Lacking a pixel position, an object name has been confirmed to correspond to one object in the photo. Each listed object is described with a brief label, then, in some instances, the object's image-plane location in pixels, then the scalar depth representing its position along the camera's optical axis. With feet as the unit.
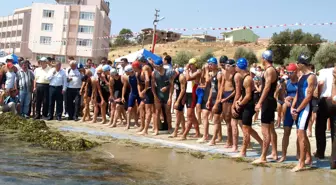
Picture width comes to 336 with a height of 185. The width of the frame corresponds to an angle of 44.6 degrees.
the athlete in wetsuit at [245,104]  24.27
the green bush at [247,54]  200.34
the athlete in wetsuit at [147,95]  33.73
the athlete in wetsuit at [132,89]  36.24
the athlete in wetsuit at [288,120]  23.49
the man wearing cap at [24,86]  41.39
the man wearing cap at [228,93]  27.55
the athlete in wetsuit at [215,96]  28.81
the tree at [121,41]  394.03
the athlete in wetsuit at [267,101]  22.71
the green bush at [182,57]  225.07
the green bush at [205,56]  219.92
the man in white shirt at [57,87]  41.78
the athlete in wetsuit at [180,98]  31.40
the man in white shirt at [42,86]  42.06
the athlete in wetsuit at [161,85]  32.76
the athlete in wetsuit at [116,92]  38.19
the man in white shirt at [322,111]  24.34
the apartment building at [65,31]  248.93
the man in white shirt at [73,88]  42.42
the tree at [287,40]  191.42
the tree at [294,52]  174.29
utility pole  118.22
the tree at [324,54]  154.92
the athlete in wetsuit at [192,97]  31.63
